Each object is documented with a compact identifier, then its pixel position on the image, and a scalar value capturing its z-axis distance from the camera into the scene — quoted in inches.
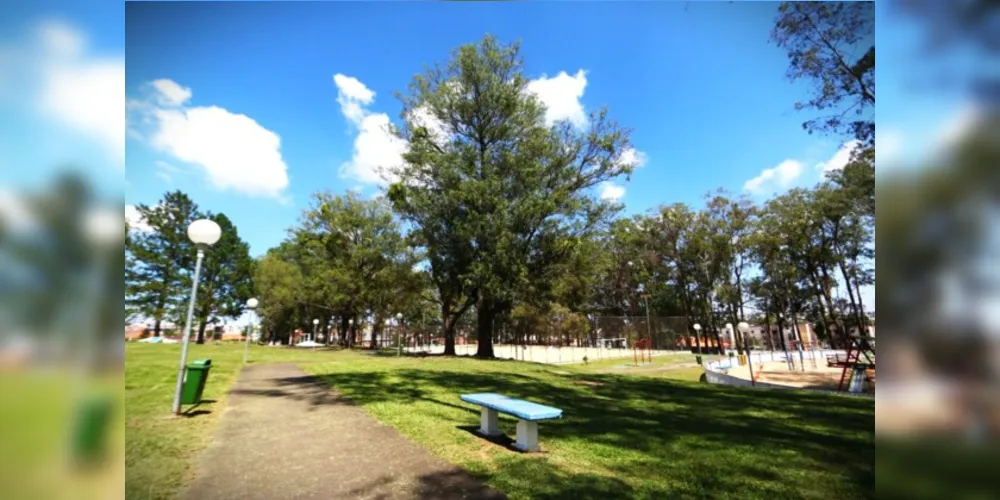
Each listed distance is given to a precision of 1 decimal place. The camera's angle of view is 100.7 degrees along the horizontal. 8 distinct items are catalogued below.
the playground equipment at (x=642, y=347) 1077.9
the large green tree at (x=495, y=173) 684.1
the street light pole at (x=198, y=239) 204.7
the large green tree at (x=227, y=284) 911.7
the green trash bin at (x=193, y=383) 231.4
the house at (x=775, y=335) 1345.2
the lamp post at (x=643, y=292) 1579.7
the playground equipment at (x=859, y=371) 381.4
